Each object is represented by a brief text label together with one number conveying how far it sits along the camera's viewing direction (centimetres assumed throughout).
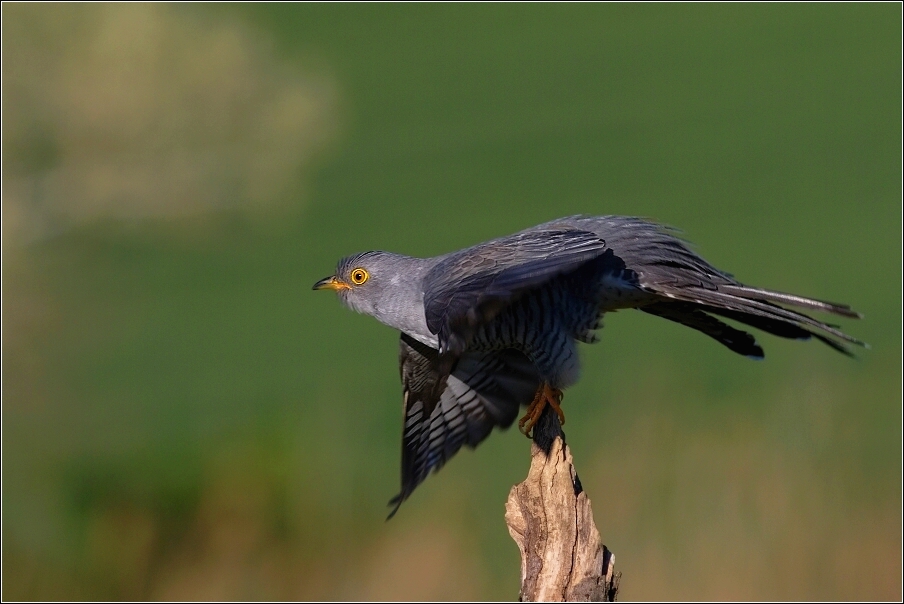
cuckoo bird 729
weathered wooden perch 659
